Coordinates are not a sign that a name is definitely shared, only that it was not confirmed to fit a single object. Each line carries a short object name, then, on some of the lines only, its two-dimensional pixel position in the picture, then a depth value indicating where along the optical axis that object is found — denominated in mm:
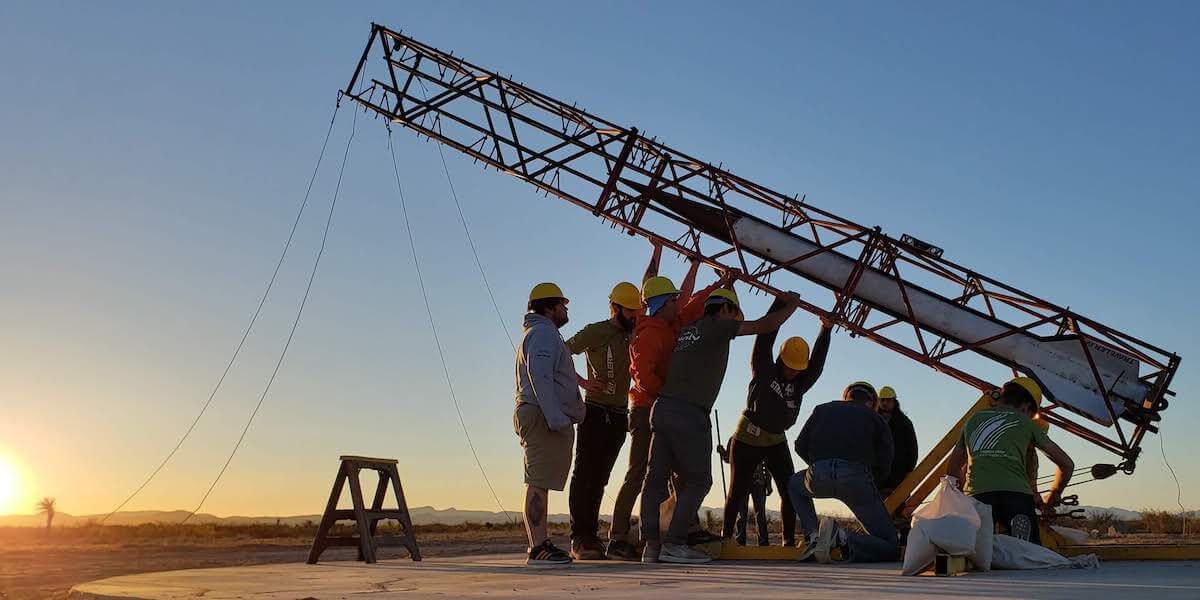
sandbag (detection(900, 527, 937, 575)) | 7133
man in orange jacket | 9461
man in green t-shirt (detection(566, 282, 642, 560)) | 9633
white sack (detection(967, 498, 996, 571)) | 7344
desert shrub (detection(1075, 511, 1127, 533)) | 22500
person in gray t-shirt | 8773
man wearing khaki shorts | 8578
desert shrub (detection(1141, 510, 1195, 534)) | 23002
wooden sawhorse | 10383
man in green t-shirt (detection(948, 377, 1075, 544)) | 8438
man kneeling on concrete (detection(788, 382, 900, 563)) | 8820
